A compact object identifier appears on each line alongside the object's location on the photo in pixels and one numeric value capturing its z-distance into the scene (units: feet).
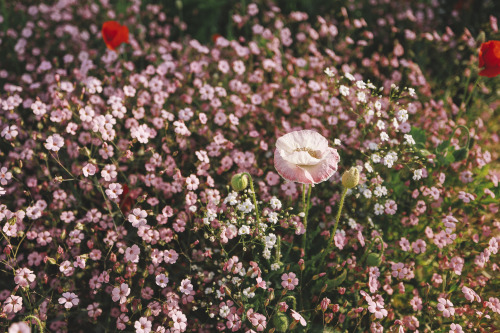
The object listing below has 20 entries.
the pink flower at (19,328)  2.09
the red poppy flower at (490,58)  2.82
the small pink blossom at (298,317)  2.38
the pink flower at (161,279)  2.61
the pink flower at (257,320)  2.45
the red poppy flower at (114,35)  3.04
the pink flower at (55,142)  2.73
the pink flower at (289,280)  2.57
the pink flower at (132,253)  2.62
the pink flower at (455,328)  2.54
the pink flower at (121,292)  2.55
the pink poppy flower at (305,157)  2.38
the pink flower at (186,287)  2.57
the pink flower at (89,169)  2.66
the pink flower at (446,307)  2.56
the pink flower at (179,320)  2.51
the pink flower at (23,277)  2.55
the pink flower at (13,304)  2.49
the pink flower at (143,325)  2.50
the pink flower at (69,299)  2.52
